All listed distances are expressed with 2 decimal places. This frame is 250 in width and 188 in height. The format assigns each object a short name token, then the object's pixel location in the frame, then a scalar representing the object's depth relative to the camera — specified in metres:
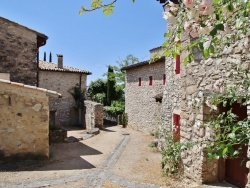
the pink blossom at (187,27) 1.66
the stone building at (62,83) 19.98
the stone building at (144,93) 15.62
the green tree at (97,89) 25.35
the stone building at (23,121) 8.20
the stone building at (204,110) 4.14
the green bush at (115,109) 22.80
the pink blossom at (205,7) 1.35
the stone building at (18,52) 11.50
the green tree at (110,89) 24.83
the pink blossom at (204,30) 1.62
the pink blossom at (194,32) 1.68
